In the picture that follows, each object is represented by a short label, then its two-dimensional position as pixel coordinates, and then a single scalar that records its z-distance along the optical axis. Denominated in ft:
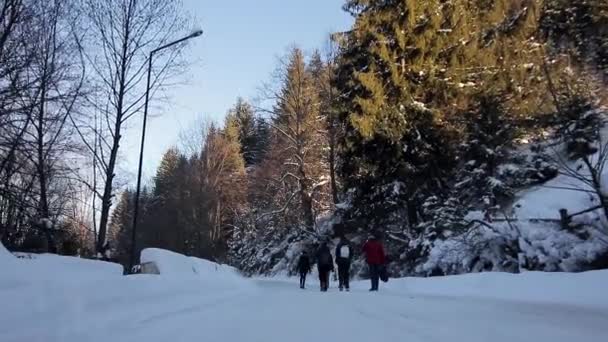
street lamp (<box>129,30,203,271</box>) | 73.00
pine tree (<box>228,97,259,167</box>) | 240.12
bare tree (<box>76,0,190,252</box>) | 84.17
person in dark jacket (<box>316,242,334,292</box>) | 67.60
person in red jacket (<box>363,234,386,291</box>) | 58.29
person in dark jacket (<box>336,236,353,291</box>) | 63.98
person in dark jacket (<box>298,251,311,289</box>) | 77.37
